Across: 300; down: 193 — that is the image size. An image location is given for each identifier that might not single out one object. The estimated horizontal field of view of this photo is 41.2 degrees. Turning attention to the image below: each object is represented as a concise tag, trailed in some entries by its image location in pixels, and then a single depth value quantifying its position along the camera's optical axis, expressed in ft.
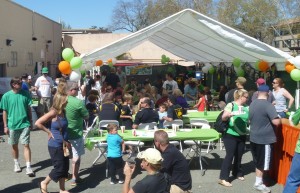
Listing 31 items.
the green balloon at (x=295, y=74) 26.04
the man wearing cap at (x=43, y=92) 38.06
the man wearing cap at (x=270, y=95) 27.44
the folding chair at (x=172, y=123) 26.30
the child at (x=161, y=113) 27.27
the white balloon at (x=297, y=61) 24.53
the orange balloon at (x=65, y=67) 27.81
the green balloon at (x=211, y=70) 58.90
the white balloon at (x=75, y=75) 29.69
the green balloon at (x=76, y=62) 27.12
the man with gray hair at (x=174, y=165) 15.07
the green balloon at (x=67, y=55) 28.50
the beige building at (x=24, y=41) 54.90
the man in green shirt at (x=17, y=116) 21.74
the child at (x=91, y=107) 31.60
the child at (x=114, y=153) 20.67
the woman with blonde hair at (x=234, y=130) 19.99
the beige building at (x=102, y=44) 102.61
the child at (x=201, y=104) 33.50
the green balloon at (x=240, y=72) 47.65
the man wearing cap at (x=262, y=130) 18.71
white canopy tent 27.76
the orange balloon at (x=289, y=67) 28.11
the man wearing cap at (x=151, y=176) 11.87
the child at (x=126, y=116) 27.53
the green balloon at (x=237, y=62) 43.61
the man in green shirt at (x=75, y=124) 19.77
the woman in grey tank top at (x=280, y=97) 28.45
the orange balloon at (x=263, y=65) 36.32
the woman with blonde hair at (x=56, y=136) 17.71
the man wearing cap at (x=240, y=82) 26.00
